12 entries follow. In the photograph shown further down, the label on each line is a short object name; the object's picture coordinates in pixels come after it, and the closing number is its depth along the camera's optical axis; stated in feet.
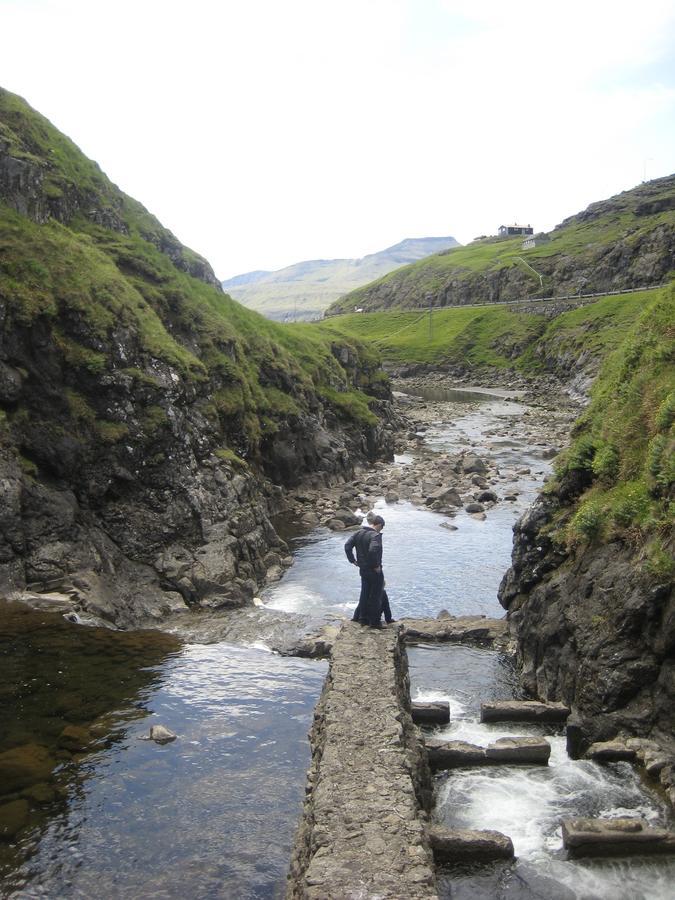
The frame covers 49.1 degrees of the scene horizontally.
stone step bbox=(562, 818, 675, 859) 52.65
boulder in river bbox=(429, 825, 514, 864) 52.60
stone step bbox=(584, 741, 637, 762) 62.90
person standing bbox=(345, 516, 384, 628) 75.15
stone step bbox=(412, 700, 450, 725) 76.38
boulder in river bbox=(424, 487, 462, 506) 184.44
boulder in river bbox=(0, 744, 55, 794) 62.90
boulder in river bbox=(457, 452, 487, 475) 225.35
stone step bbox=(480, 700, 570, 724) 73.87
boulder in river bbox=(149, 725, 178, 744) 72.74
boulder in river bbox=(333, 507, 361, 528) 167.63
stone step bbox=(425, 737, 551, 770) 66.44
